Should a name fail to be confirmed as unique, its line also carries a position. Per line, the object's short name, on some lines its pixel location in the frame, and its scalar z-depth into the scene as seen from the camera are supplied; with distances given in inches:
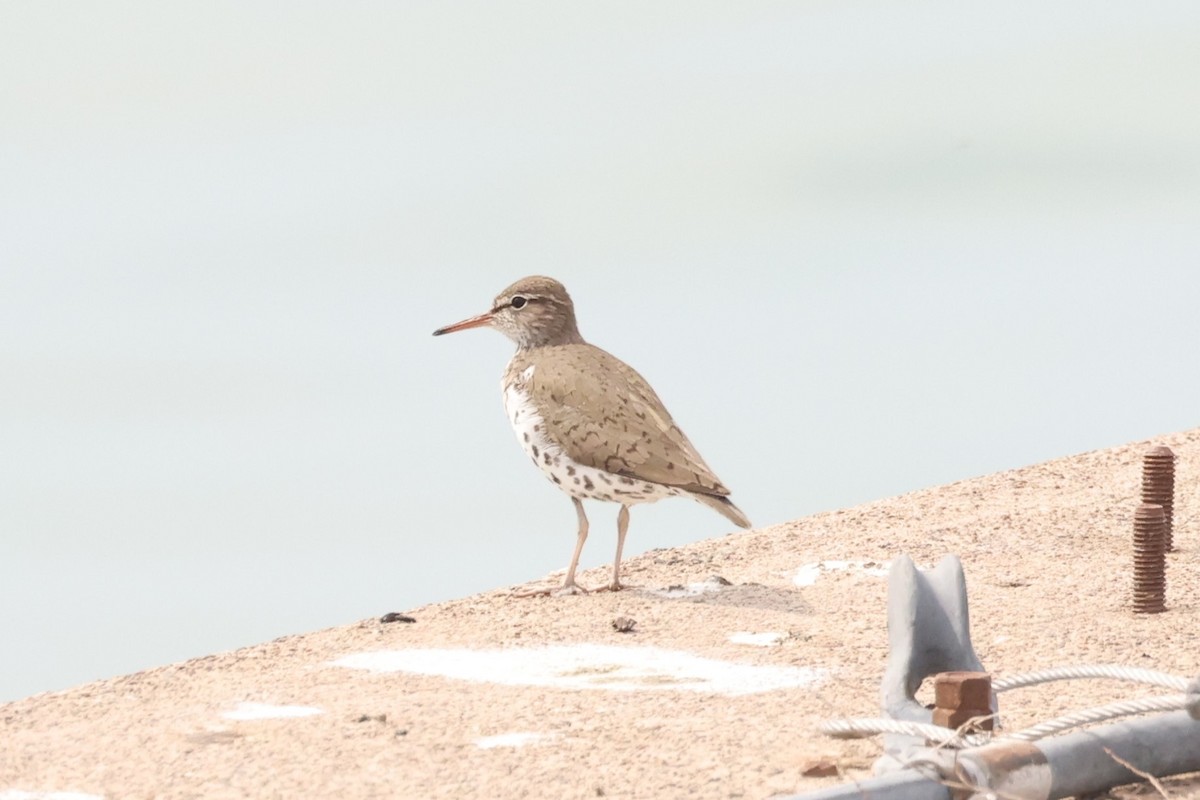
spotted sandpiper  770.2
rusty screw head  431.8
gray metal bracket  462.3
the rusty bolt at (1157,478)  762.8
